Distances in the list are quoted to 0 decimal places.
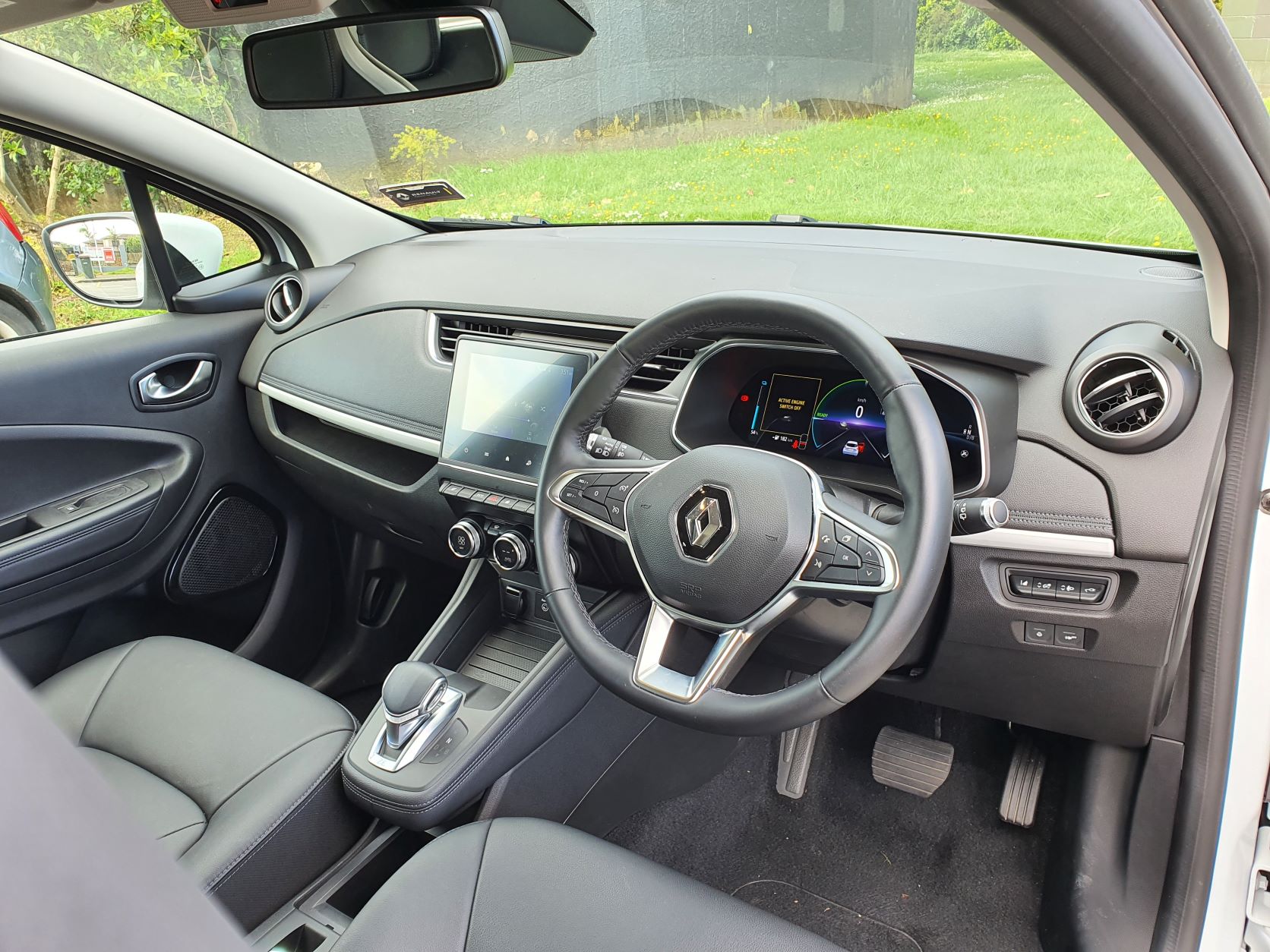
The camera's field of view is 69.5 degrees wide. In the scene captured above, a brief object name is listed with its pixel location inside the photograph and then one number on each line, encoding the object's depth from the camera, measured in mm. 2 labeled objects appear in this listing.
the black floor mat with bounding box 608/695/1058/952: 1841
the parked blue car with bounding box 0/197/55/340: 2002
